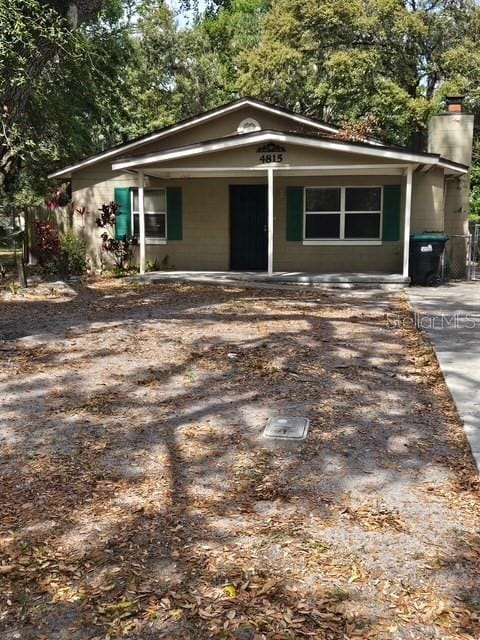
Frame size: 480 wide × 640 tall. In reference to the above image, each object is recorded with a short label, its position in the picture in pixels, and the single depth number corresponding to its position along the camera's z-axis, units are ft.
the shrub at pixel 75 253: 50.56
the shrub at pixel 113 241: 50.24
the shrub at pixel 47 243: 47.96
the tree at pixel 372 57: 76.69
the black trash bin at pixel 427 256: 41.68
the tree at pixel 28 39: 25.43
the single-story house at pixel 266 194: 43.06
